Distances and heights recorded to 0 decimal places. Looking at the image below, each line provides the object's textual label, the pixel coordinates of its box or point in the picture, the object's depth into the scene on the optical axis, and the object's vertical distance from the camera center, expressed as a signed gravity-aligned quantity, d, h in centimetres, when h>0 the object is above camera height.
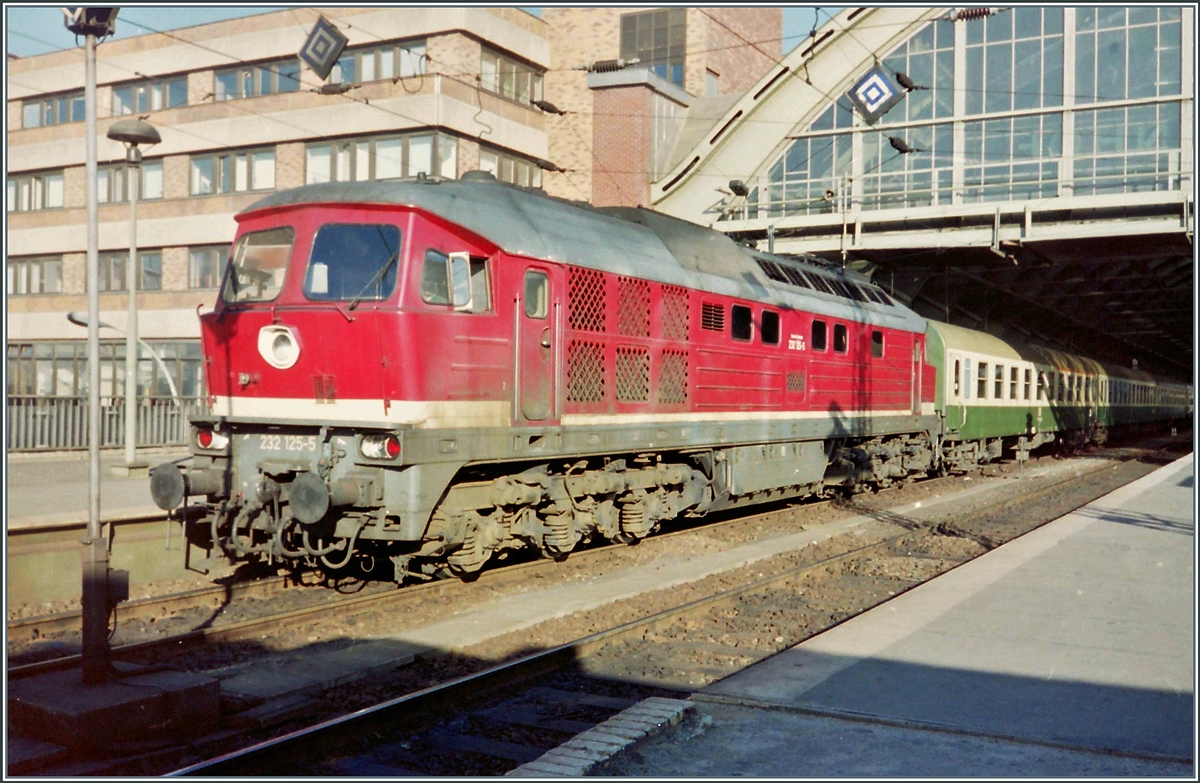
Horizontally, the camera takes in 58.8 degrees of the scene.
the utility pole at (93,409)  743 -19
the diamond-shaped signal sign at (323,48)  2744 +909
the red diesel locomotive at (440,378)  972 +7
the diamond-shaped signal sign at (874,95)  2456 +709
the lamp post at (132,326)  1784 +100
